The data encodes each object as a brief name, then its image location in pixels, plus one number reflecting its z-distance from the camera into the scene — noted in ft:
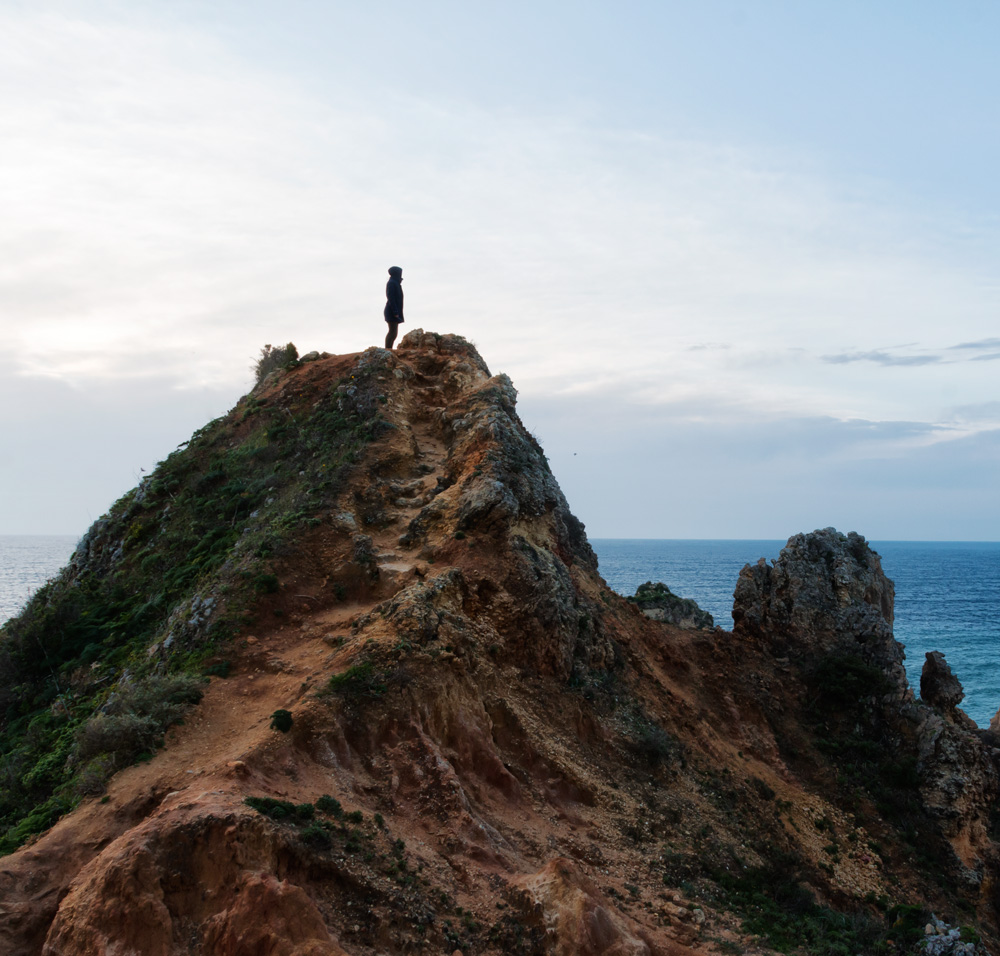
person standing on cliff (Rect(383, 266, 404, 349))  93.15
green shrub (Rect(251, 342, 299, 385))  105.66
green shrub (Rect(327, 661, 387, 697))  48.14
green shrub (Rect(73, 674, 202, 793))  44.37
